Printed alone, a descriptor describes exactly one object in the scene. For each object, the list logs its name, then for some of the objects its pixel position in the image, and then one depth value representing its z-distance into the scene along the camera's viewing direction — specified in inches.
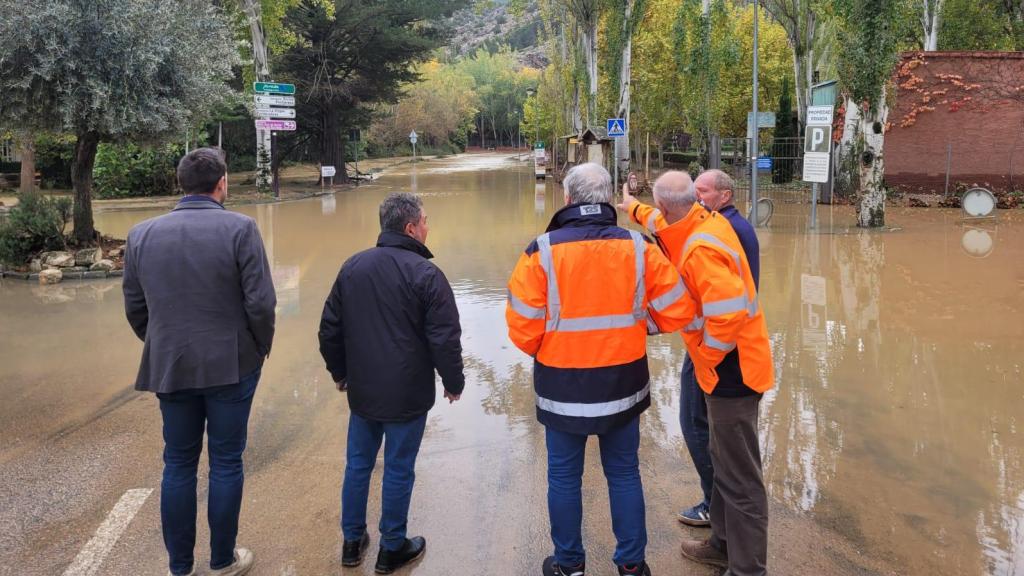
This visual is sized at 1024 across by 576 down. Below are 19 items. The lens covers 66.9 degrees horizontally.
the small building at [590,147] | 1041.5
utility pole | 669.3
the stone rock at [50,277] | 454.6
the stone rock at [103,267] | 478.3
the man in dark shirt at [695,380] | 144.3
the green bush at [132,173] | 1086.4
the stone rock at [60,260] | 474.2
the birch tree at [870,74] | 625.0
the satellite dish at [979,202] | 696.4
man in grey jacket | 130.3
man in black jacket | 137.4
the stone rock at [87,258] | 481.1
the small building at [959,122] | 872.3
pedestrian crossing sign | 1008.9
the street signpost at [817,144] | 629.6
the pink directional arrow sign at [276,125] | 1037.2
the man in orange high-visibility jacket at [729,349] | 121.1
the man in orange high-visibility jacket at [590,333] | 128.0
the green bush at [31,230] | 473.4
